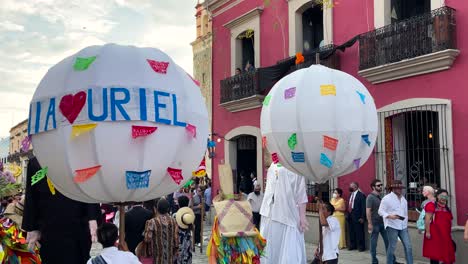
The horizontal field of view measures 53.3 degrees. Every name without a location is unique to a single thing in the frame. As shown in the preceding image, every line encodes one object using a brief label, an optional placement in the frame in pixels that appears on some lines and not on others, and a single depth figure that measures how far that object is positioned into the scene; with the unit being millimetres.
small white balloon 4137
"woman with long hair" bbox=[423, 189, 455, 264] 7910
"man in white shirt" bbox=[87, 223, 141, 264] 3396
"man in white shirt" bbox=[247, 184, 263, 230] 11859
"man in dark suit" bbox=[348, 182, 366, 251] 10125
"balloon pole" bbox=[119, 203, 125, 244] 2902
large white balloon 2557
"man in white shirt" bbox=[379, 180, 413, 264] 8242
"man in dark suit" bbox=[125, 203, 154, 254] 5758
